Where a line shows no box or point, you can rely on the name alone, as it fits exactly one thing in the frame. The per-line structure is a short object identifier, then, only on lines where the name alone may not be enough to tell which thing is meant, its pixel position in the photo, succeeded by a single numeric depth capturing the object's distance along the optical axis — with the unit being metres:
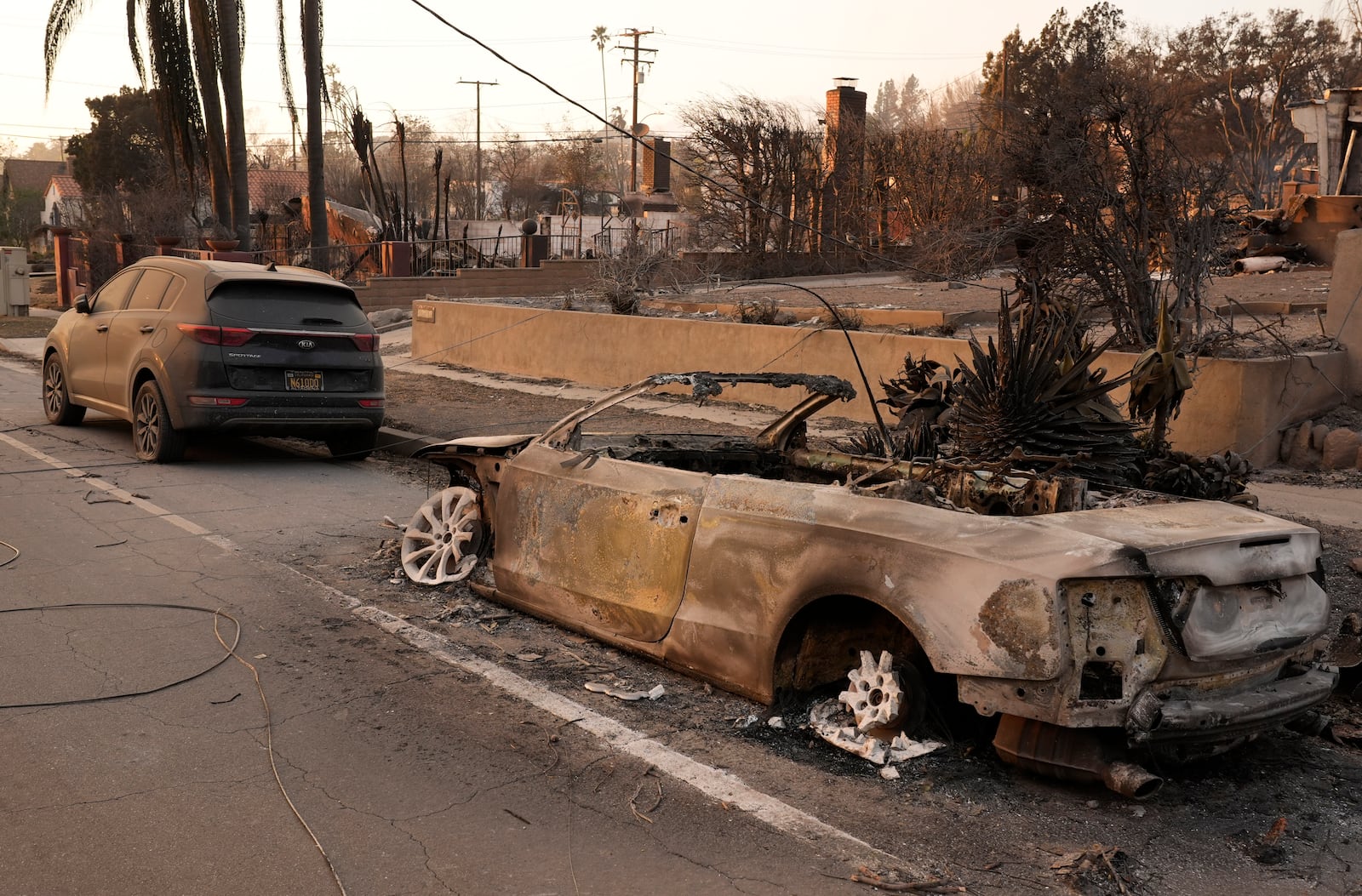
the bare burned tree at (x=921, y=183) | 26.22
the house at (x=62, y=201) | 54.01
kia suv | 10.12
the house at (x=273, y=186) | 58.38
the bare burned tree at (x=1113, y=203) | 11.07
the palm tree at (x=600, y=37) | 99.12
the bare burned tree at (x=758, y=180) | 28.50
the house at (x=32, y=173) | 105.81
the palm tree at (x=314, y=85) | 24.02
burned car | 3.90
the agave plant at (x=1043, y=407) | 7.09
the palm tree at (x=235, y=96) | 21.36
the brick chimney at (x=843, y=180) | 30.05
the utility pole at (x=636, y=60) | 68.25
